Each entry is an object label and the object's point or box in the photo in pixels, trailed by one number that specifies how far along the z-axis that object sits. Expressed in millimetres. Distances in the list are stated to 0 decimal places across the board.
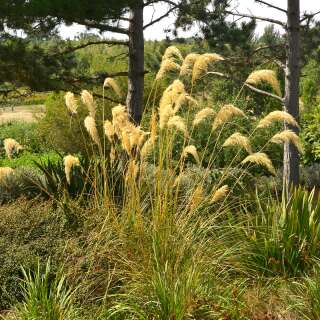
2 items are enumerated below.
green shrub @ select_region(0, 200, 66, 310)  5137
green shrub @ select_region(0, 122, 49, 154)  22469
